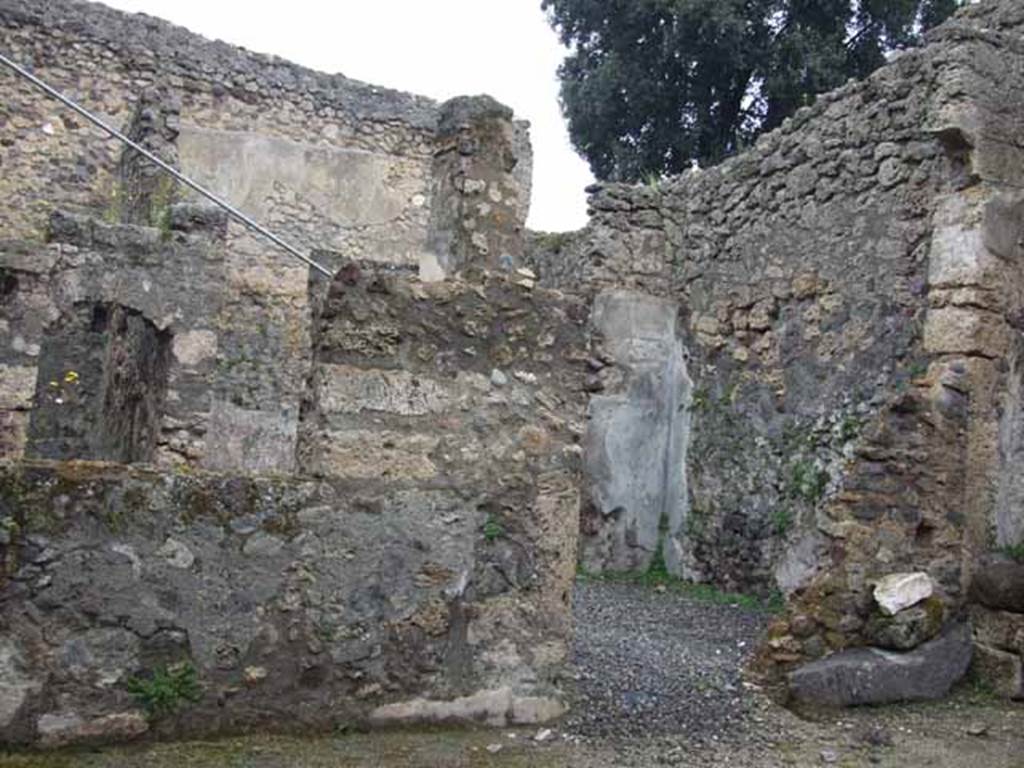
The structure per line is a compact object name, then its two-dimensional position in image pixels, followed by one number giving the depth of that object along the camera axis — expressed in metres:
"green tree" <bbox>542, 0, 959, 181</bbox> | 21.16
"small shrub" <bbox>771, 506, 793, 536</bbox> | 8.60
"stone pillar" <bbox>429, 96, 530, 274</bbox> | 5.59
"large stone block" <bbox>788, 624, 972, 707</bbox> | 5.70
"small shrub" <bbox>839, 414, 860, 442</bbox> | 7.91
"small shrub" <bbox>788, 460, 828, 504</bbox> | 8.27
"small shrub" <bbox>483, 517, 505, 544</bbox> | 4.96
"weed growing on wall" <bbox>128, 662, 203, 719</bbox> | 4.28
